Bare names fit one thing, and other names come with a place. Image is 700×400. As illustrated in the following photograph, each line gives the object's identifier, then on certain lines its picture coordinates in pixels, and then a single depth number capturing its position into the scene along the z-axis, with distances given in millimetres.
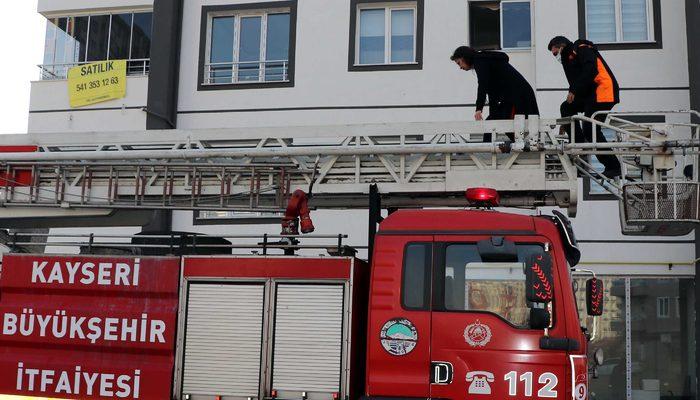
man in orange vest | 8164
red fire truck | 6445
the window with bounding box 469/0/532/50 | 16016
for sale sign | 16844
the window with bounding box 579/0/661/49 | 15070
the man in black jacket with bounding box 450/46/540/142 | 8547
